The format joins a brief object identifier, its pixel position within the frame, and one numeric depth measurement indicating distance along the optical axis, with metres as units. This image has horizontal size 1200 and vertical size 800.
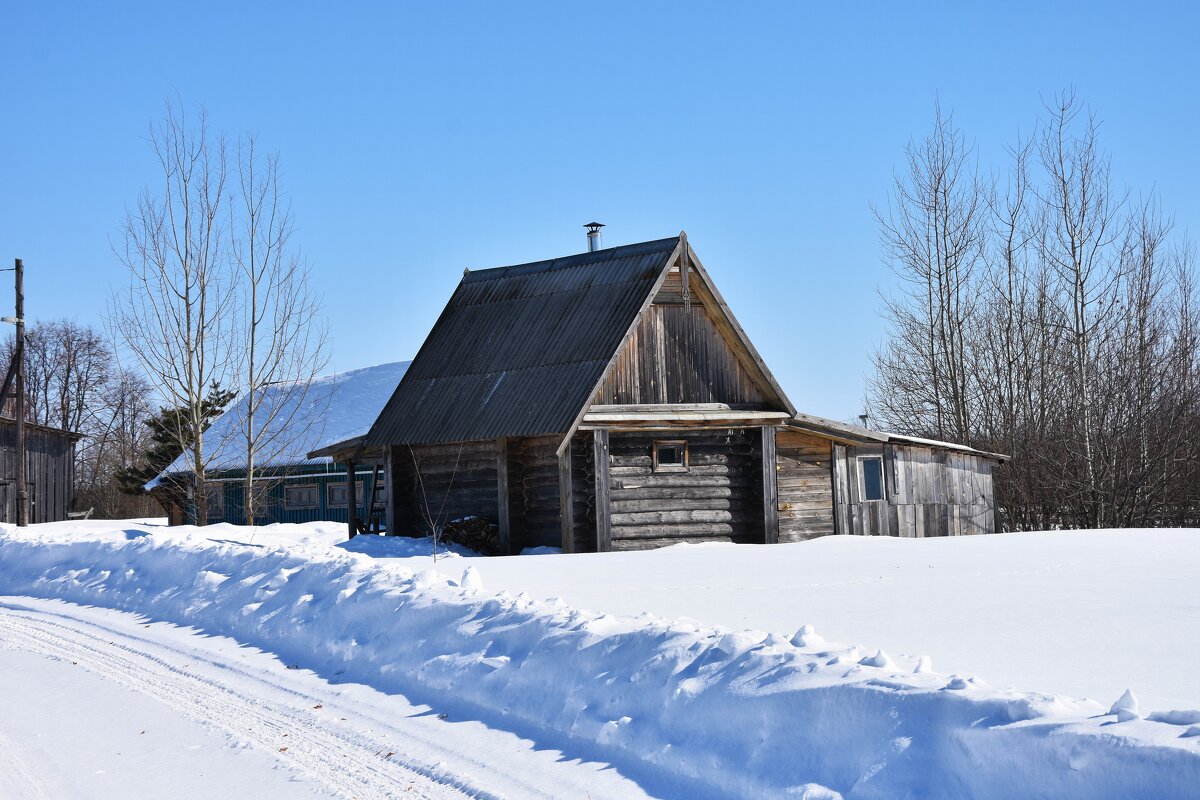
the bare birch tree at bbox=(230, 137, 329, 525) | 29.58
